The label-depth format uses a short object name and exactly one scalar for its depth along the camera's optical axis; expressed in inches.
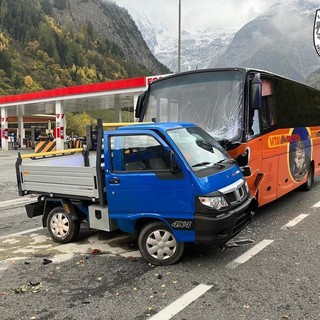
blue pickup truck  198.1
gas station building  1034.7
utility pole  914.4
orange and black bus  267.4
